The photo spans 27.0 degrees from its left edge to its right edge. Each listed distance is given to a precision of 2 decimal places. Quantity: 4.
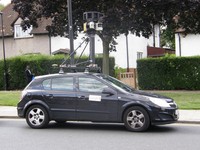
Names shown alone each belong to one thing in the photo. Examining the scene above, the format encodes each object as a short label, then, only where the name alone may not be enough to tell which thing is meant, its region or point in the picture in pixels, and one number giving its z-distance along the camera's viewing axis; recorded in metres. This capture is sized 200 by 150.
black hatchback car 10.51
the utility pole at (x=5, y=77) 28.36
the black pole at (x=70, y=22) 16.00
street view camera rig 15.35
